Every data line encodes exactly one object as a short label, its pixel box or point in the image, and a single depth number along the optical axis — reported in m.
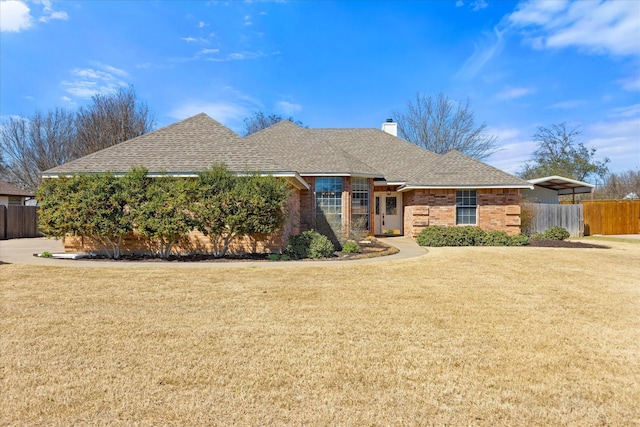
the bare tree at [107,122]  31.47
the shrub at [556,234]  18.45
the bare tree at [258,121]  43.06
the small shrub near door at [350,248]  13.13
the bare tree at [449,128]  34.62
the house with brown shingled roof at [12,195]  27.57
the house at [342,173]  13.24
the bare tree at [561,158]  36.34
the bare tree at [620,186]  45.81
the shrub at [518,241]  16.41
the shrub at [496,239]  16.55
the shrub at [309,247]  12.06
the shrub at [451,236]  16.22
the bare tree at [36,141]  34.06
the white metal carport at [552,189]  21.49
